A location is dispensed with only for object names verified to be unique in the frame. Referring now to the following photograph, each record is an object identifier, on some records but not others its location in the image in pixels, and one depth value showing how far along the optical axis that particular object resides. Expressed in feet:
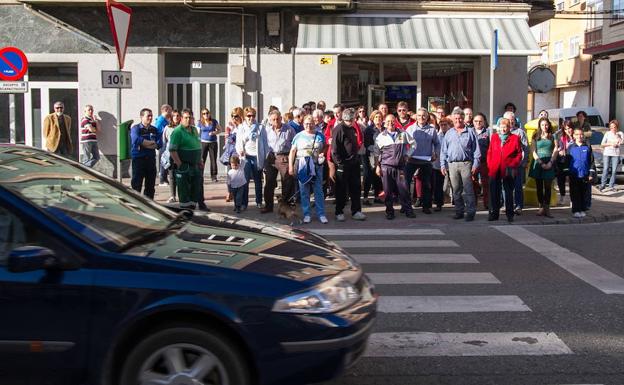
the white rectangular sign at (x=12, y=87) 38.91
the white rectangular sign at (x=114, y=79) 32.42
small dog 38.37
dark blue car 12.07
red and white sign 30.25
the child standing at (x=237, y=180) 40.91
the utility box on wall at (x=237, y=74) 54.95
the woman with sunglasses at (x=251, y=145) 41.06
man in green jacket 37.77
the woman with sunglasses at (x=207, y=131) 51.75
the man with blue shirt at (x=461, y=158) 38.24
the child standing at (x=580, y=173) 39.47
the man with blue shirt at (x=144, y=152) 39.81
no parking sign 39.11
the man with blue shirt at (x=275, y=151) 40.40
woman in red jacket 37.58
